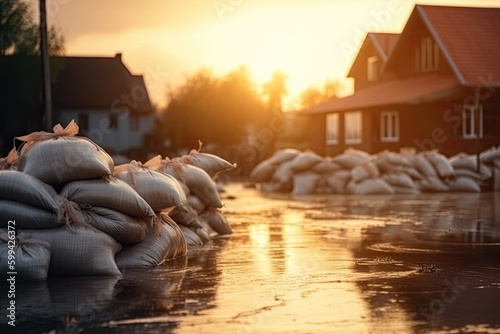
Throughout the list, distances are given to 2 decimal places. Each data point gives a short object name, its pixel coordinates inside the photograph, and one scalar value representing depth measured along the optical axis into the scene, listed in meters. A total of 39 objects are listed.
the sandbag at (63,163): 7.71
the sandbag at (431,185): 24.64
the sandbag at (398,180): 24.25
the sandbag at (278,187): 25.34
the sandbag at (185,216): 9.85
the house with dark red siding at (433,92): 31.06
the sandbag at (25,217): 7.41
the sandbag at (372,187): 23.56
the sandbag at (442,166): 24.77
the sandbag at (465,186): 24.72
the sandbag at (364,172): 23.92
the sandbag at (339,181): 24.30
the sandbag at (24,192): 7.44
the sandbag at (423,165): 24.77
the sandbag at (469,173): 25.20
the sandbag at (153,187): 8.64
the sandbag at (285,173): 25.14
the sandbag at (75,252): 7.36
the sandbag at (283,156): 25.83
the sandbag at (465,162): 25.36
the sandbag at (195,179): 10.90
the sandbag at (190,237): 10.09
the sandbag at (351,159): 24.42
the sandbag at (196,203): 11.03
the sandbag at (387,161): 24.48
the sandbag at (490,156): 25.56
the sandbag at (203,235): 10.59
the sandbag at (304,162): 24.80
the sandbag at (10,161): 8.42
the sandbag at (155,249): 8.02
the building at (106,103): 55.75
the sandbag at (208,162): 11.75
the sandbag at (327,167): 24.70
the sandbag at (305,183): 24.42
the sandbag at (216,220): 11.52
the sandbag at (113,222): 7.67
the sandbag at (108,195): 7.69
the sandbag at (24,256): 7.03
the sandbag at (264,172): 26.20
